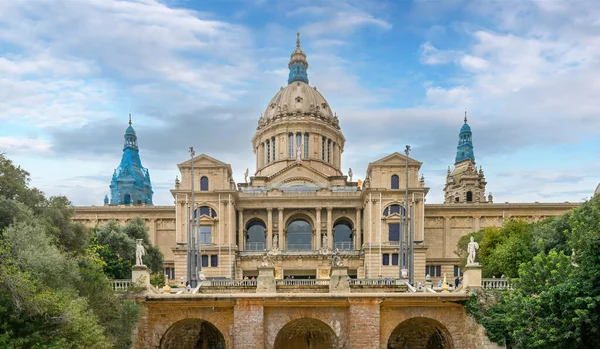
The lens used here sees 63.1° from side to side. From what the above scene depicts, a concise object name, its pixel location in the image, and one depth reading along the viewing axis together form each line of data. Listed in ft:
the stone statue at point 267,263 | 100.44
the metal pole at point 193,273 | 113.85
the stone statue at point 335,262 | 105.29
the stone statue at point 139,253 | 90.94
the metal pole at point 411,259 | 125.78
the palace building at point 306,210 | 185.16
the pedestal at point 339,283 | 95.40
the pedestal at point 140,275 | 87.92
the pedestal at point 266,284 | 95.96
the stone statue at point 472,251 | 90.12
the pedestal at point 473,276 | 88.53
